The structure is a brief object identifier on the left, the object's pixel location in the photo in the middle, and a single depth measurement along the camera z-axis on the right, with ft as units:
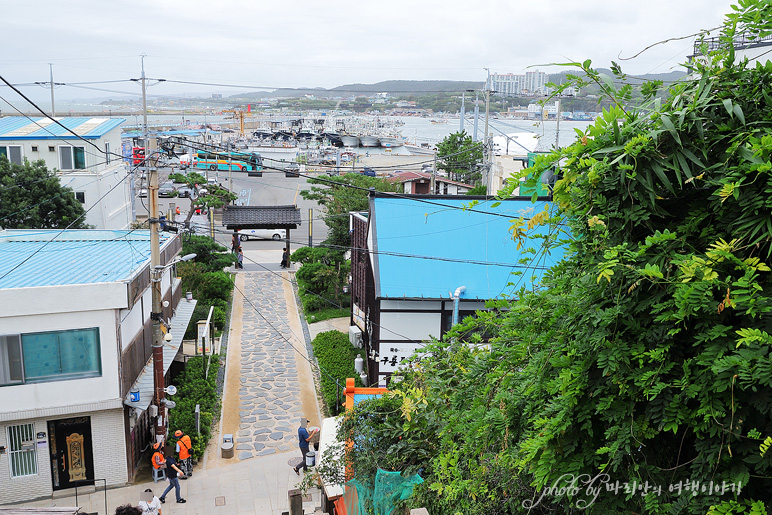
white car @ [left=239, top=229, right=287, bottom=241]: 140.97
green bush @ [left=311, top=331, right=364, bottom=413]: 63.52
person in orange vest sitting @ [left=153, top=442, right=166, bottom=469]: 46.44
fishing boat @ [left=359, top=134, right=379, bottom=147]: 485.56
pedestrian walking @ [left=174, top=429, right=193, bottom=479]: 47.84
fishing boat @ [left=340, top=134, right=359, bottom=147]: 489.83
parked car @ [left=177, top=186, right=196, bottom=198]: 201.28
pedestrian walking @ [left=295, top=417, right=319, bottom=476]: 48.47
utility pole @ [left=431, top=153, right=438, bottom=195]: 124.75
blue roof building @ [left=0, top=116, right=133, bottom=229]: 104.78
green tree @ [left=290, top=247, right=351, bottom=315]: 92.07
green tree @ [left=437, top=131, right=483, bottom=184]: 155.53
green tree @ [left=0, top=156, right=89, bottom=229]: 83.92
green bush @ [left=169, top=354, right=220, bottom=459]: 52.75
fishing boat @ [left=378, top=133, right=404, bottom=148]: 477.36
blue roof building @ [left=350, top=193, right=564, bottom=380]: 55.52
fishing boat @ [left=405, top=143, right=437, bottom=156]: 403.91
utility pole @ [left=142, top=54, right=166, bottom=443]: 45.48
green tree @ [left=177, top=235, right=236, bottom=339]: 84.23
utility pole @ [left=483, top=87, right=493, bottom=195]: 93.55
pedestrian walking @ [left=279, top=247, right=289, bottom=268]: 114.77
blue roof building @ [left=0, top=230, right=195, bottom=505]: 42.73
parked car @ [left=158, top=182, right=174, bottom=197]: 206.69
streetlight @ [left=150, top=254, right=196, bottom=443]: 46.68
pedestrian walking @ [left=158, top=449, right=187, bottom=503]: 44.60
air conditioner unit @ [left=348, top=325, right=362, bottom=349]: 72.95
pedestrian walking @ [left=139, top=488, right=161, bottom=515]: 38.04
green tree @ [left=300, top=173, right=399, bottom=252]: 107.55
